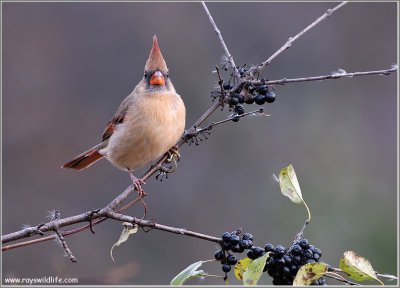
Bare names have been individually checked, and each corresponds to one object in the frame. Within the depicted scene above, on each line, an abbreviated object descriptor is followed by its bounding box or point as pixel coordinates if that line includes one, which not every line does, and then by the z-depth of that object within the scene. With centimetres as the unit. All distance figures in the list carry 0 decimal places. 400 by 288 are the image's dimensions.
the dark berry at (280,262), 482
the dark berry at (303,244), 502
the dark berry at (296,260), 486
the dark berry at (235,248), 506
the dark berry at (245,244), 505
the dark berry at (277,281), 485
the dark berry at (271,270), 489
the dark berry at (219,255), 516
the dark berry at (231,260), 505
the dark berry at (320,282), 472
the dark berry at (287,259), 481
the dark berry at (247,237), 518
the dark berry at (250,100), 591
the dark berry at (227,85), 598
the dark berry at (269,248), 503
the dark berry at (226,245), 509
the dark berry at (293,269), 482
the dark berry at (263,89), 580
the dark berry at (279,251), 489
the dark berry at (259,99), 582
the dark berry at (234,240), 506
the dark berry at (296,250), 491
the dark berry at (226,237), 509
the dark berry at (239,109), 591
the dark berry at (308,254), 497
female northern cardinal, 751
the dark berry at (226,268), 499
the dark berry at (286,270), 478
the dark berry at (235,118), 575
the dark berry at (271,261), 489
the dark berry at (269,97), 577
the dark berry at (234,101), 579
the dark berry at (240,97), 587
